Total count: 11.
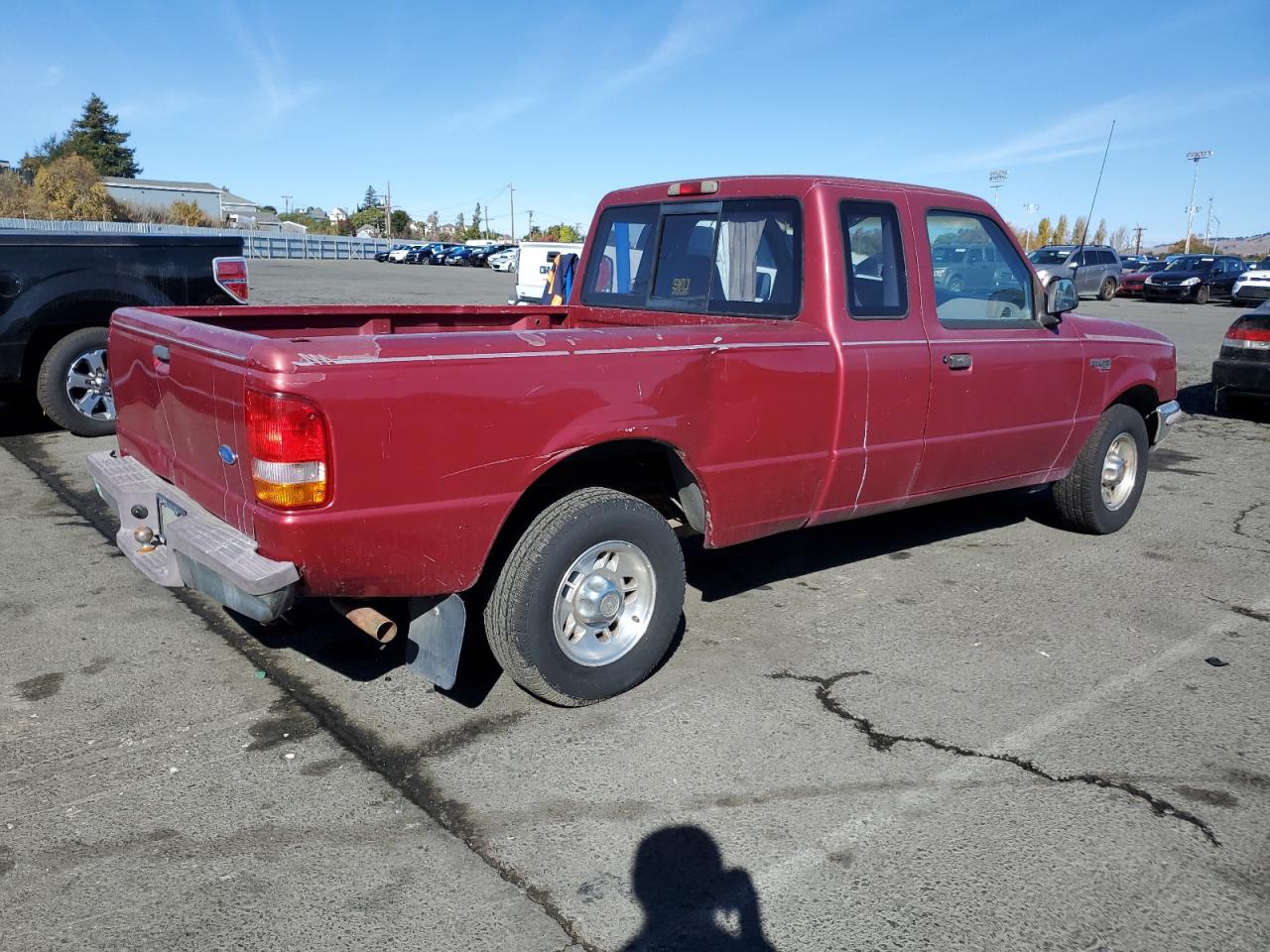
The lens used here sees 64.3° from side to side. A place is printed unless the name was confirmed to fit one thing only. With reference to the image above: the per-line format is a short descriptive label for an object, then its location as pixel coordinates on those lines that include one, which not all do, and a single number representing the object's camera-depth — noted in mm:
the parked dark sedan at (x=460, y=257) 63125
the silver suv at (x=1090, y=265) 29828
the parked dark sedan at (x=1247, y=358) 10148
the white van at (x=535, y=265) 16000
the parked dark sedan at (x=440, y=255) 62906
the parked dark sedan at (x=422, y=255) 63875
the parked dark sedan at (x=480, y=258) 63478
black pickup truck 7281
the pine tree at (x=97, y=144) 89438
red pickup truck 3113
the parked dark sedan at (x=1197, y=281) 32594
